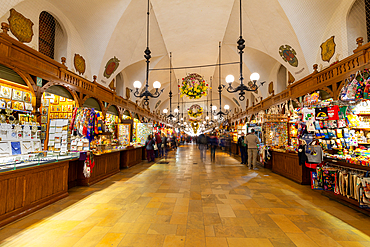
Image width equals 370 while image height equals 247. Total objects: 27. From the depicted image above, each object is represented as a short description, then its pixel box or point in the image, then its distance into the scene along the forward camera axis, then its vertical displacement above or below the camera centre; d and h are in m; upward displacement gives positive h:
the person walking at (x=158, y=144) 9.65 -0.82
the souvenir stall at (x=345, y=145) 3.19 -0.34
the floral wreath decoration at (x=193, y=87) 7.91 +2.08
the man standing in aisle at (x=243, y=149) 8.52 -0.94
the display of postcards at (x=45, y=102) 5.61 +0.95
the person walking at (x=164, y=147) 10.41 -1.05
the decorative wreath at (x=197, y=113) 15.18 +1.60
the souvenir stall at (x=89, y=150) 4.68 -0.60
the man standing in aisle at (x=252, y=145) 7.20 -0.60
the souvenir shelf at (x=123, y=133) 8.92 -0.12
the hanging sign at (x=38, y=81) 4.54 +1.32
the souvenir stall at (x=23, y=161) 2.73 -0.59
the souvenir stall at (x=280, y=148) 5.11 -0.70
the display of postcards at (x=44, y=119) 5.31 +0.36
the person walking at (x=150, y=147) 8.80 -0.84
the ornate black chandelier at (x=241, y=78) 4.65 +1.58
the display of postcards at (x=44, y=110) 5.53 +0.65
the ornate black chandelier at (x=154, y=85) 5.67 +1.81
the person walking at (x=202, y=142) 10.43 -0.69
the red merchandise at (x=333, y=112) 4.07 +0.46
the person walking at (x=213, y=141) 9.80 -0.61
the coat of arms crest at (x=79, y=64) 6.14 +2.48
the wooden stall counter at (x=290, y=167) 4.89 -1.19
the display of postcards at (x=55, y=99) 5.96 +1.10
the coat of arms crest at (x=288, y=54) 6.79 +3.16
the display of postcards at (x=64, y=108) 6.04 +0.80
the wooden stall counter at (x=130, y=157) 7.29 -1.20
